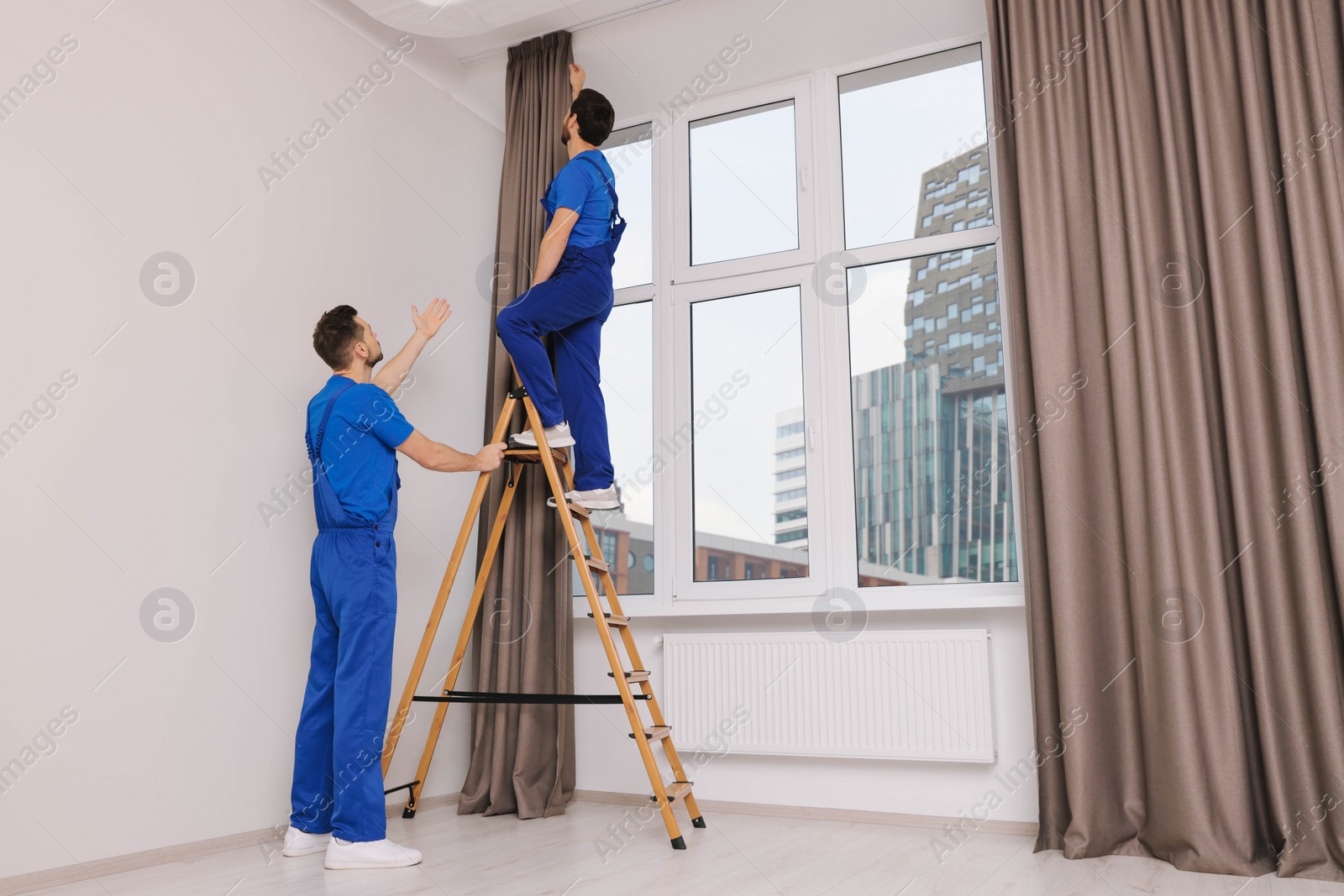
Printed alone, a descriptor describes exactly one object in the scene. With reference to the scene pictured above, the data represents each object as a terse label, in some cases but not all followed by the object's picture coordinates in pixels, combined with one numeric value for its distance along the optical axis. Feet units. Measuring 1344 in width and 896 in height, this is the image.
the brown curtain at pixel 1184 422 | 7.91
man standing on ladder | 9.86
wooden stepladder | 8.92
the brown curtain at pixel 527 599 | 10.80
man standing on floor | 8.26
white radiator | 9.74
